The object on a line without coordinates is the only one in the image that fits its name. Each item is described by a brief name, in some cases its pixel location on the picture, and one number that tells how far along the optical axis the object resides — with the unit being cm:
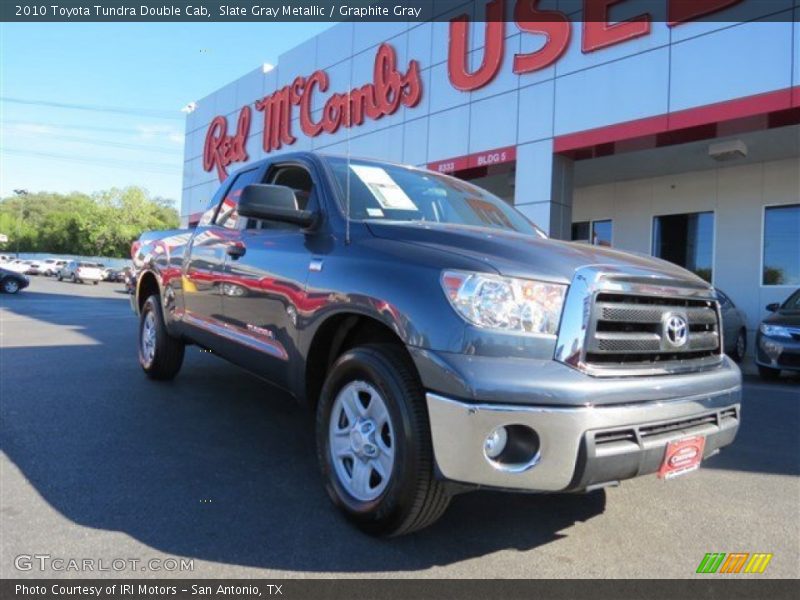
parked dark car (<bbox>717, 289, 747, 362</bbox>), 1067
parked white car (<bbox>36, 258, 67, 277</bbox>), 5551
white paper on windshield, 361
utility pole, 9862
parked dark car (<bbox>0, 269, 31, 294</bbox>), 2453
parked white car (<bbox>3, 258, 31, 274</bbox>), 5212
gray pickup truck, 239
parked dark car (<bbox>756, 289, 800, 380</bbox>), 794
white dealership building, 1024
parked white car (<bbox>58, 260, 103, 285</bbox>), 4425
